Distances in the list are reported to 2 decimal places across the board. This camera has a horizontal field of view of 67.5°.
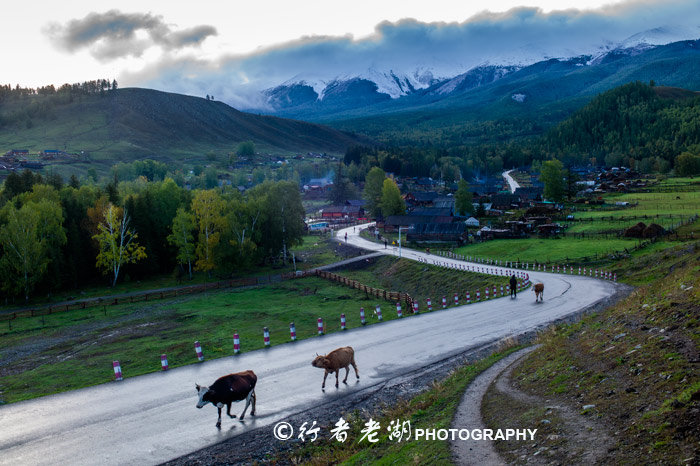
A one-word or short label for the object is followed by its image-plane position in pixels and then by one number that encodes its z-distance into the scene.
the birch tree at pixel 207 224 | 68.88
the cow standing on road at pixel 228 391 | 15.78
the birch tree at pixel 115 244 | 67.31
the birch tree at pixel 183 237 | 70.62
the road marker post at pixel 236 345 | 23.84
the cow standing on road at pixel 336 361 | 18.84
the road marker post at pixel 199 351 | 23.38
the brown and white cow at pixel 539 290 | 36.31
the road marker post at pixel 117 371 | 21.07
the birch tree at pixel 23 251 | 57.00
